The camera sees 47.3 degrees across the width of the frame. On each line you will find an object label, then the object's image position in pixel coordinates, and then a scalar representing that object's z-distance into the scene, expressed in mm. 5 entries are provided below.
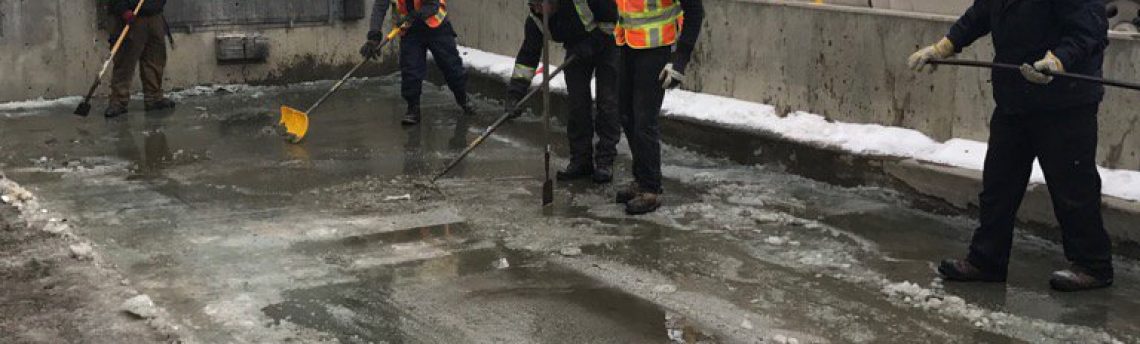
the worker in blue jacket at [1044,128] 5438
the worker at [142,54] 10633
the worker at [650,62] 7125
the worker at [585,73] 7750
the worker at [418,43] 10273
